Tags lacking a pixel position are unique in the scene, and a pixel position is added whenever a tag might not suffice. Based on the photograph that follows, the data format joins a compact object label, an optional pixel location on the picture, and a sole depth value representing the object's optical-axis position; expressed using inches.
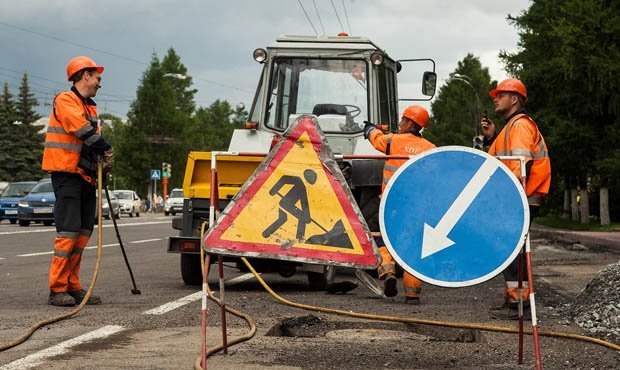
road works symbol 236.7
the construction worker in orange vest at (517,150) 358.6
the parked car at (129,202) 2359.7
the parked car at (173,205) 2706.7
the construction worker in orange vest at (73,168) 387.5
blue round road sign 232.4
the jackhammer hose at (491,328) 280.5
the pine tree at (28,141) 3695.9
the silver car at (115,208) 1814.2
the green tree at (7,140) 3639.3
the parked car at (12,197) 1568.2
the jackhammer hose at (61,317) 271.7
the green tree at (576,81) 1203.2
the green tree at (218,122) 5698.8
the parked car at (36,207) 1405.0
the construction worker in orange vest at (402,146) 405.4
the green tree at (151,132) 4082.2
